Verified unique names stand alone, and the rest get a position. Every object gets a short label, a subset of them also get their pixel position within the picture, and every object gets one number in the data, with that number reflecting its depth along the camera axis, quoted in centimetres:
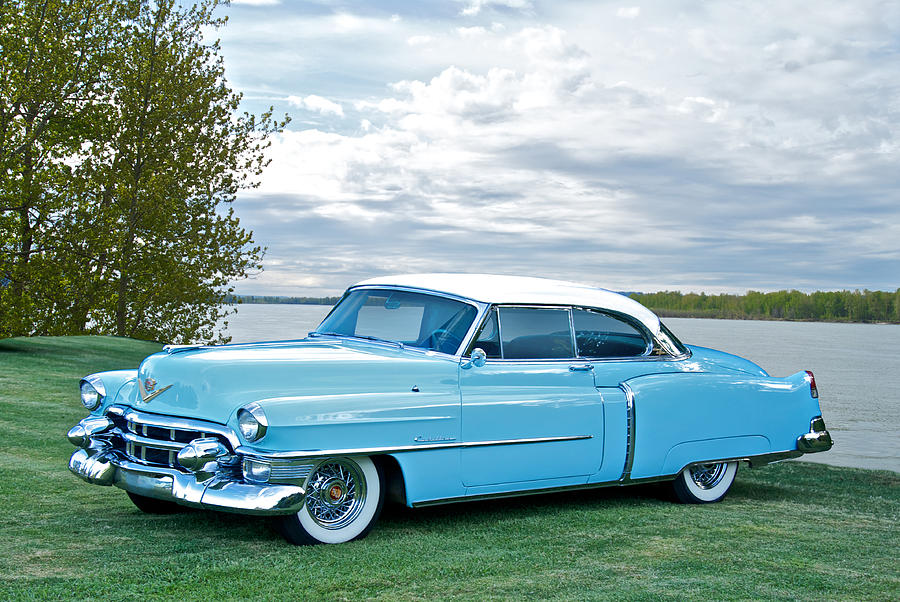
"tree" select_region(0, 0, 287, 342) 2536
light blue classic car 538
